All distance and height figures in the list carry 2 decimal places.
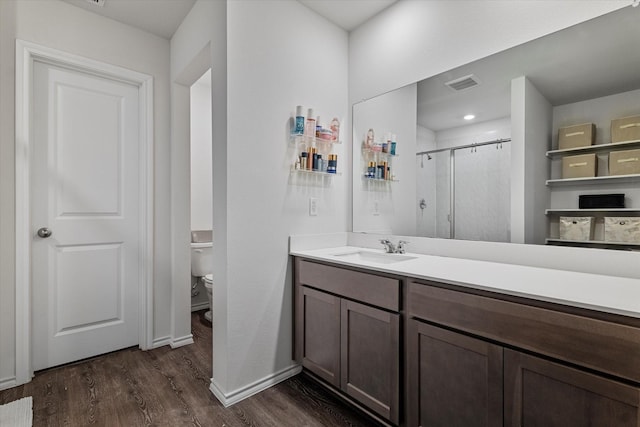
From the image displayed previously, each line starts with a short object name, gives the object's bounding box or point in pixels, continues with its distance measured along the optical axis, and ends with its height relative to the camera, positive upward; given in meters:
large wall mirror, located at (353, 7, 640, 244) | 1.31 +0.45
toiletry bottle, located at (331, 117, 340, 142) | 2.30 +0.64
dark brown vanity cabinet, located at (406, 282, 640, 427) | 0.88 -0.51
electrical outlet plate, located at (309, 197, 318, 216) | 2.18 +0.04
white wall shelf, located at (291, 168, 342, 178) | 2.08 +0.28
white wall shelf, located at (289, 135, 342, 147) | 2.07 +0.51
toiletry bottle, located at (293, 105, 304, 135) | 2.02 +0.58
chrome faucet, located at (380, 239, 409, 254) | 1.97 -0.23
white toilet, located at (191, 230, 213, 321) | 3.11 -0.50
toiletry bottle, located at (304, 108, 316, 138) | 2.09 +0.60
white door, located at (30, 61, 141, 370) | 2.08 -0.03
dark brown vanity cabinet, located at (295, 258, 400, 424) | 1.43 -0.65
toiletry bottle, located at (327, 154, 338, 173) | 2.23 +0.36
